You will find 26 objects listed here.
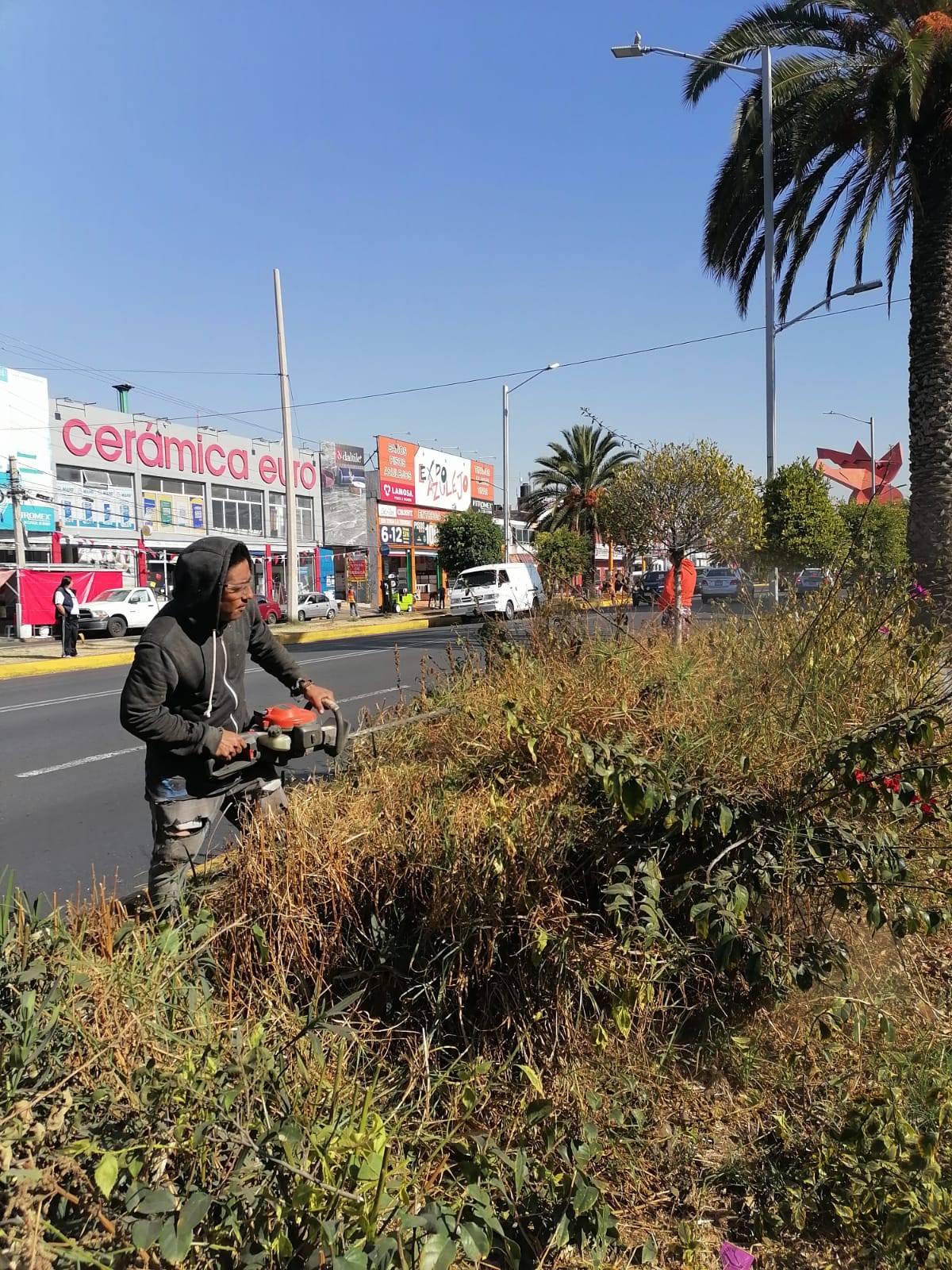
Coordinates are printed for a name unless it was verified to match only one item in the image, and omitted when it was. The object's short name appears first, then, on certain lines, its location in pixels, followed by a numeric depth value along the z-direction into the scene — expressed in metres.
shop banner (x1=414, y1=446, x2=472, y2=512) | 47.53
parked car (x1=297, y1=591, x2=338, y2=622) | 32.29
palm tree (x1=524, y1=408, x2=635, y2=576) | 39.03
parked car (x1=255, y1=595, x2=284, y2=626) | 27.02
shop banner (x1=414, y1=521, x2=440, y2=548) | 47.84
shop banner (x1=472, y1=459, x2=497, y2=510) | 54.56
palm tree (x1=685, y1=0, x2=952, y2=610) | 8.18
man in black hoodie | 2.85
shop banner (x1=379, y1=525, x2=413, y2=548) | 45.16
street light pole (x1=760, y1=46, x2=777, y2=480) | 11.17
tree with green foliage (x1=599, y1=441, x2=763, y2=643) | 10.82
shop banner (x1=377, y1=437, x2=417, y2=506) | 44.34
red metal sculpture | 51.28
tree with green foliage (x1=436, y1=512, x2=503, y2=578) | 37.41
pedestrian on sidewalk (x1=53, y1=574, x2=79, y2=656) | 18.56
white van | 23.80
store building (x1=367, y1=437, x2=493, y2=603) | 44.72
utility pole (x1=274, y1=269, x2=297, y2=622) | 25.06
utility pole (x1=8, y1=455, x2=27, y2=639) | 22.94
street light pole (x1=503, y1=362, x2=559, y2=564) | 32.47
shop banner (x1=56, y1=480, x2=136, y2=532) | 29.59
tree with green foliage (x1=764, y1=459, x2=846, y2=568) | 13.69
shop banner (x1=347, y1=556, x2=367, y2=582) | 39.84
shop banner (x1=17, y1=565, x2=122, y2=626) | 24.28
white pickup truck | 25.28
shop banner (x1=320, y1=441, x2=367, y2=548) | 43.75
